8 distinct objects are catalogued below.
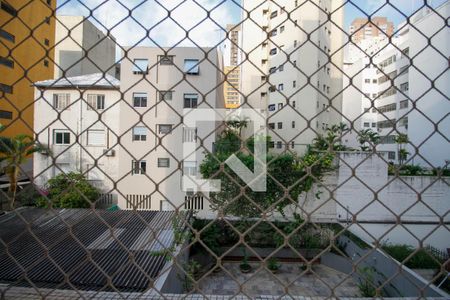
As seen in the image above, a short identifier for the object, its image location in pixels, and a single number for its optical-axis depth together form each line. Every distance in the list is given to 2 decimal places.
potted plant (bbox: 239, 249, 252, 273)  7.54
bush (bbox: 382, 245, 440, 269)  7.03
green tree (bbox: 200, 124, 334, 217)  8.66
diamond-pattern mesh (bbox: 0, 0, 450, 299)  1.05
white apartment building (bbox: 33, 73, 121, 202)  10.69
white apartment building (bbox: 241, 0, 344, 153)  15.20
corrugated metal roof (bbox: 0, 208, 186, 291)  3.30
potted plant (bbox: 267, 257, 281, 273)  7.31
